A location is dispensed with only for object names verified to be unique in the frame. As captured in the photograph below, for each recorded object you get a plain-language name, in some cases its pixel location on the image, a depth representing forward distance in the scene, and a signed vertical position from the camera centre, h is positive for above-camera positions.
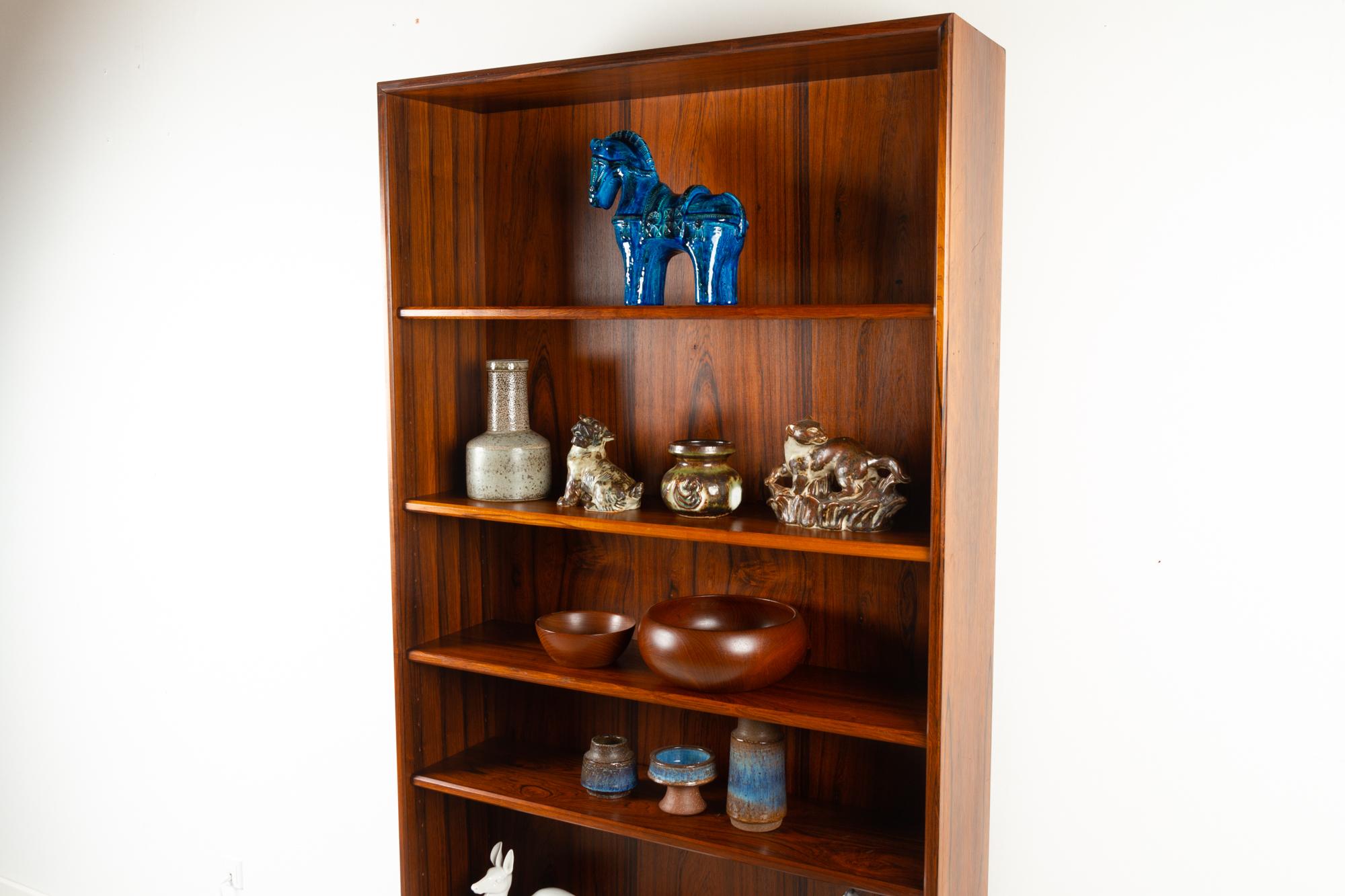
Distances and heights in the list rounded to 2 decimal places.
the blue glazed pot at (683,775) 1.88 -0.69
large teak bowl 1.75 -0.45
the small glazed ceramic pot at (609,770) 1.97 -0.71
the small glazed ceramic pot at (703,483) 1.84 -0.19
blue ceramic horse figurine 1.78 +0.23
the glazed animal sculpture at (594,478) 1.92 -0.19
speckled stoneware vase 2.01 -0.15
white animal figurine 2.09 -0.96
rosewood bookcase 1.63 -0.10
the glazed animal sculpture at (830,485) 1.72 -0.19
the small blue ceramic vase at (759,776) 1.83 -0.67
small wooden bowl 1.92 -0.48
